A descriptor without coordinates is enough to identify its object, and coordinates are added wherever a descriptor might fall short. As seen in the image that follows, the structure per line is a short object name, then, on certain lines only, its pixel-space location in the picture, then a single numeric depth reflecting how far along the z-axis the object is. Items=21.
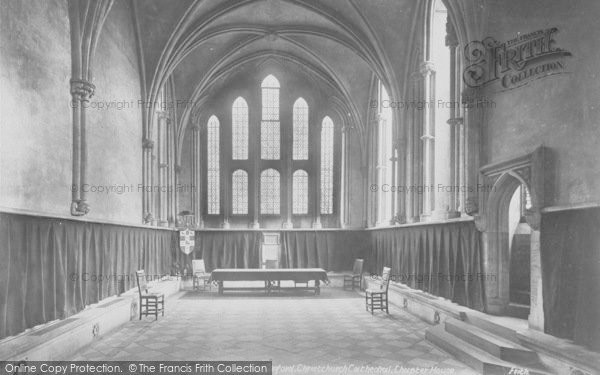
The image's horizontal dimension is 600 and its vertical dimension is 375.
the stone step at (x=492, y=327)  7.59
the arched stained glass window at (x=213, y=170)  22.20
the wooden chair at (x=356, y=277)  17.69
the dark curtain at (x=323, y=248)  21.36
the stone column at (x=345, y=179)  22.05
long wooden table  16.08
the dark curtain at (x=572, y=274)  6.30
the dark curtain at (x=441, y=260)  9.75
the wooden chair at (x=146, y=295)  11.34
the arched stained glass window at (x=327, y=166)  22.48
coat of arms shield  18.58
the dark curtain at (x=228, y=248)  21.11
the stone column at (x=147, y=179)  15.09
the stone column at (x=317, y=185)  22.02
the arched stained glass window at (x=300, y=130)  22.34
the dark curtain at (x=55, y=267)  7.02
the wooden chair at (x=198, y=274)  17.75
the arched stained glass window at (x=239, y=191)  22.25
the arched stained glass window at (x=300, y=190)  22.36
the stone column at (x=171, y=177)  19.41
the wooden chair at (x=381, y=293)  12.02
